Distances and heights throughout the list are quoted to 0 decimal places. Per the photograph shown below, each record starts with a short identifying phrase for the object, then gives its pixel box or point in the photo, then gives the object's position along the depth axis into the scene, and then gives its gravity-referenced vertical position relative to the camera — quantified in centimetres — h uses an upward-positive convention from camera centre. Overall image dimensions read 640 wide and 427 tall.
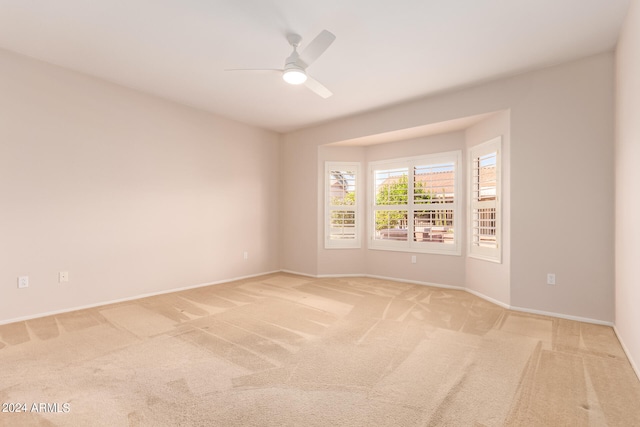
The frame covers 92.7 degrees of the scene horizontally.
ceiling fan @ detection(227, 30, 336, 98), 249 +138
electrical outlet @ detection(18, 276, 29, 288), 327 -77
